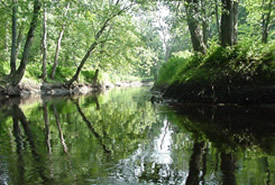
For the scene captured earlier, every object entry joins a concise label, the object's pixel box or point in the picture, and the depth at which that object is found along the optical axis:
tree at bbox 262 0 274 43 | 13.55
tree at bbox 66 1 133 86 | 16.83
